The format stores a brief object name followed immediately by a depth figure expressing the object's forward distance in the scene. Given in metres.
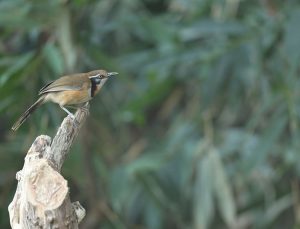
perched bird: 9.42
